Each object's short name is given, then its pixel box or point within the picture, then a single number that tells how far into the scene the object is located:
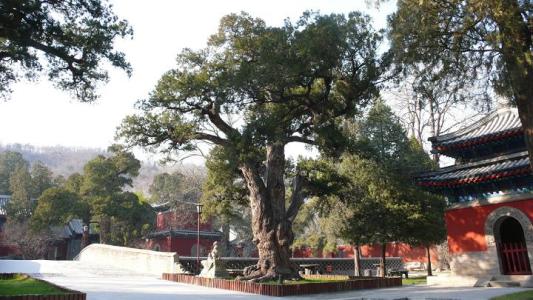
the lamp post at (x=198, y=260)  19.78
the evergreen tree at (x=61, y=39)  9.35
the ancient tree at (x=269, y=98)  13.41
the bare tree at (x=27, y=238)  34.47
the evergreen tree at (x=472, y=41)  8.43
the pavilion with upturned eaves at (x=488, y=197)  12.90
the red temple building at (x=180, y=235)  36.03
